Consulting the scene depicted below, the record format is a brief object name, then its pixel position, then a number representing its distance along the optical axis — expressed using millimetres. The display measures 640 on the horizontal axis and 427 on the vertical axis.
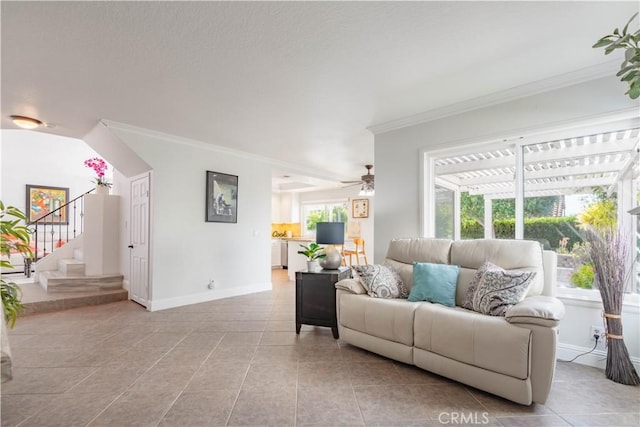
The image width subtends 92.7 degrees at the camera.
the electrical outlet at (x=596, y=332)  2564
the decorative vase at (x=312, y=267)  3420
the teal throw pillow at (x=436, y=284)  2688
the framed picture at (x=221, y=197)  4824
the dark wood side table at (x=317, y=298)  3219
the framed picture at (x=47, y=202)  7516
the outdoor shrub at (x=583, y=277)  2721
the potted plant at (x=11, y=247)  1743
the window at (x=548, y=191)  2602
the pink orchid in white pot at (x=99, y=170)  5316
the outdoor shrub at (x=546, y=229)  2816
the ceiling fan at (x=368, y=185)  5863
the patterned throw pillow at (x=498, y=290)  2256
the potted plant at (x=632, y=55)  1160
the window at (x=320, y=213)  8867
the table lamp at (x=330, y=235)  3574
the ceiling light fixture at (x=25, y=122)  3660
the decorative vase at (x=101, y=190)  5310
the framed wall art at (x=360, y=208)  8086
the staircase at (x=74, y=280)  4715
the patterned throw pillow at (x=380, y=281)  2859
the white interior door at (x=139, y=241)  4367
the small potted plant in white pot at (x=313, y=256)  3465
